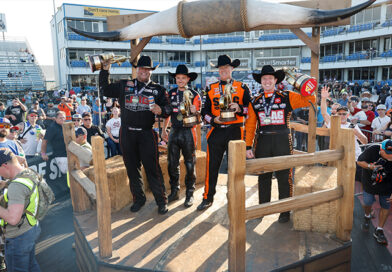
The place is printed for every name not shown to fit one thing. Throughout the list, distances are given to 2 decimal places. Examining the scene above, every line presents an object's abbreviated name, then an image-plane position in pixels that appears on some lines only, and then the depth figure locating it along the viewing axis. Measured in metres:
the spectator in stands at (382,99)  15.09
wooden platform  2.96
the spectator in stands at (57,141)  6.36
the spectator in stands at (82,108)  11.66
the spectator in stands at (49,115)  9.30
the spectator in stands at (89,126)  7.27
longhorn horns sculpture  3.79
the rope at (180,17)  4.02
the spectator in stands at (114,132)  8.28
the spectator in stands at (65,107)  10.90
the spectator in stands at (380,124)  7.31
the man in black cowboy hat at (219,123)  4.06
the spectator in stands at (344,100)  10.75
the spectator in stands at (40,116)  8.67
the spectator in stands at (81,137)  5.61
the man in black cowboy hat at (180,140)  4.36
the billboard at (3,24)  48.72
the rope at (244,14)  3.79
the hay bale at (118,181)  4.26
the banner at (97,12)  39.91
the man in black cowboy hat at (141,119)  4.03
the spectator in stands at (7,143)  5.12
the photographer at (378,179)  4.34
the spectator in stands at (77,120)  7.19
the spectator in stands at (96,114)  12.85
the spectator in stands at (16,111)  9.75
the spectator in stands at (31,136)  6.71
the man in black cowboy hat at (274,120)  3.79
